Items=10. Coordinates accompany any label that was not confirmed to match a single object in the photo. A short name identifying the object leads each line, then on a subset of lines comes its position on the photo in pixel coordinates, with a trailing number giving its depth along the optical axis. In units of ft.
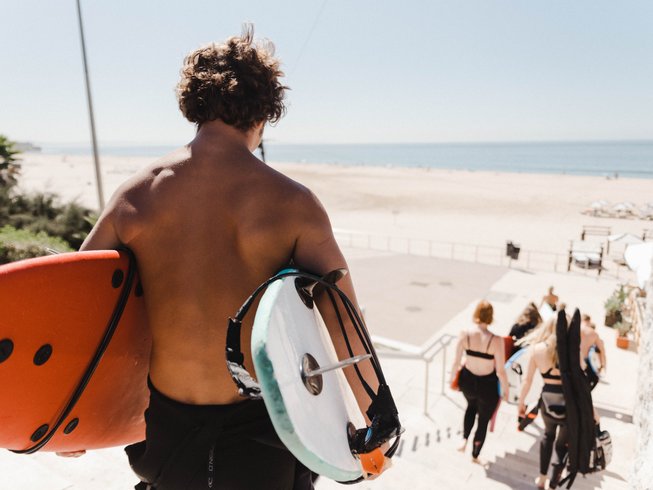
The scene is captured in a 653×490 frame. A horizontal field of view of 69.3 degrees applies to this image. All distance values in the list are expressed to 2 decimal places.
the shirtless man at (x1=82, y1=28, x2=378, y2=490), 4.41
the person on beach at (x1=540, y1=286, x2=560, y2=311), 23.72
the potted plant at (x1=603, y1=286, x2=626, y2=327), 35.29
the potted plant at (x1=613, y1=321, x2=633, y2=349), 31.12
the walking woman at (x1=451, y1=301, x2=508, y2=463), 15.23
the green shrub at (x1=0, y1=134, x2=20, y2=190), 45.80
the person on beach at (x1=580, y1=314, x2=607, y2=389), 14.58
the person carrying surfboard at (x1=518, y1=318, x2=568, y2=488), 13.57
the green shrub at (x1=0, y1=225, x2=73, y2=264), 26.20
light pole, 34.01
